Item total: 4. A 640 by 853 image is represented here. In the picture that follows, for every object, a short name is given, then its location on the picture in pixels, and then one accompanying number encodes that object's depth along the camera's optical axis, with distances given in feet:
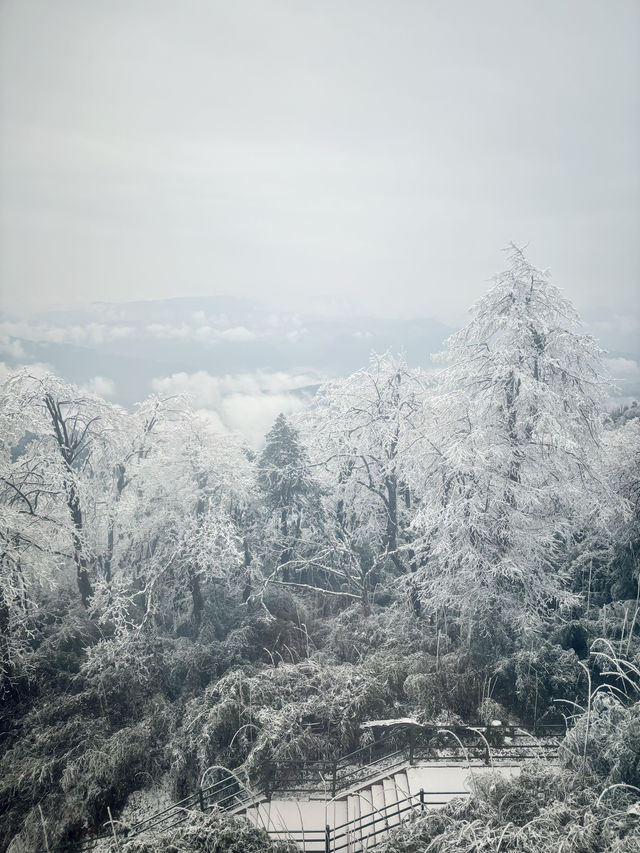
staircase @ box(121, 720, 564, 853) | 32.27
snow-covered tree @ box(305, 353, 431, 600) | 53.62
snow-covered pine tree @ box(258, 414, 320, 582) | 61.26
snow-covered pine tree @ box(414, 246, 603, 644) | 38.63
